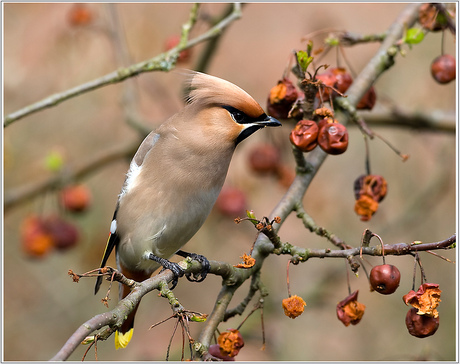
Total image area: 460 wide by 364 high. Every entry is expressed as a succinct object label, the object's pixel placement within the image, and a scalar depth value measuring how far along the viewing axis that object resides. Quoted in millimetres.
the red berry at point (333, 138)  4969
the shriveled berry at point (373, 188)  5633
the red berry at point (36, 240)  8187
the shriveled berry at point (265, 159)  8062
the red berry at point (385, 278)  4094
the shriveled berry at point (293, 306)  4371
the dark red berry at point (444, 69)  6168
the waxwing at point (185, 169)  5809
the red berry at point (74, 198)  8789
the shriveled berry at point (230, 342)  4531
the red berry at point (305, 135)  5055
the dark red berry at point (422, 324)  4160
